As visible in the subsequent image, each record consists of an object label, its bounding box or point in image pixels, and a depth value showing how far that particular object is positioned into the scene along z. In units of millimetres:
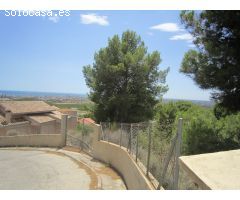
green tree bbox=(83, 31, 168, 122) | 13769
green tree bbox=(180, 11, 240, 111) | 6938
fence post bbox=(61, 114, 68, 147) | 10577
